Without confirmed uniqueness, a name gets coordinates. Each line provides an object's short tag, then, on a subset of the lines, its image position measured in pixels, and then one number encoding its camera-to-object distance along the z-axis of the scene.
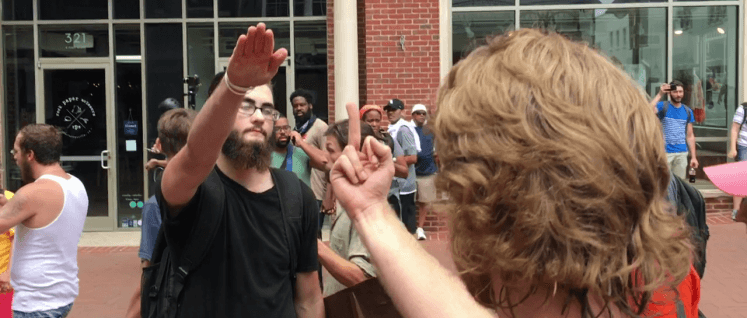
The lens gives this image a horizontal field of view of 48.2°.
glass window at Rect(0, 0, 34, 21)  11.83
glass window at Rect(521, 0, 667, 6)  11.48
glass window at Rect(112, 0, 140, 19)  11.81
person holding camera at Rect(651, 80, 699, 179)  10.74
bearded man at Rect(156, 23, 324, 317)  2.58
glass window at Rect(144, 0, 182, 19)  11.81
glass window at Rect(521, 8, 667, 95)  11.52
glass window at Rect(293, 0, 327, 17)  11.79
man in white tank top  4.28
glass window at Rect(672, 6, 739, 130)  11.57
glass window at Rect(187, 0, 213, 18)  11.83
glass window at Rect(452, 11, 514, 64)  11.50
